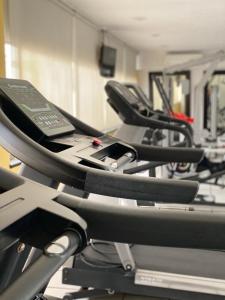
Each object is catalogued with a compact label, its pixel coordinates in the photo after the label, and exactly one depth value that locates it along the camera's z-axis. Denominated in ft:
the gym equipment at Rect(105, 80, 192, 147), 7.15
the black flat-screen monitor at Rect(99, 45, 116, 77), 16.43
